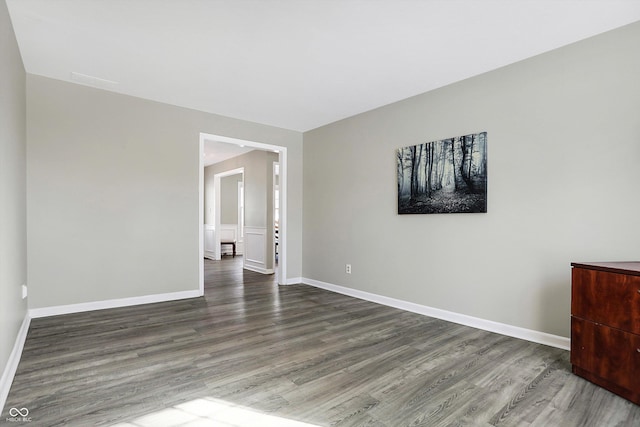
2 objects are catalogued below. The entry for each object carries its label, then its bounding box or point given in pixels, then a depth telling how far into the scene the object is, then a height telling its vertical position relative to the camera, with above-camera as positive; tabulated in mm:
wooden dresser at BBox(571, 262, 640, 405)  1942 -708
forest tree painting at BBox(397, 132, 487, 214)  3232 +426
